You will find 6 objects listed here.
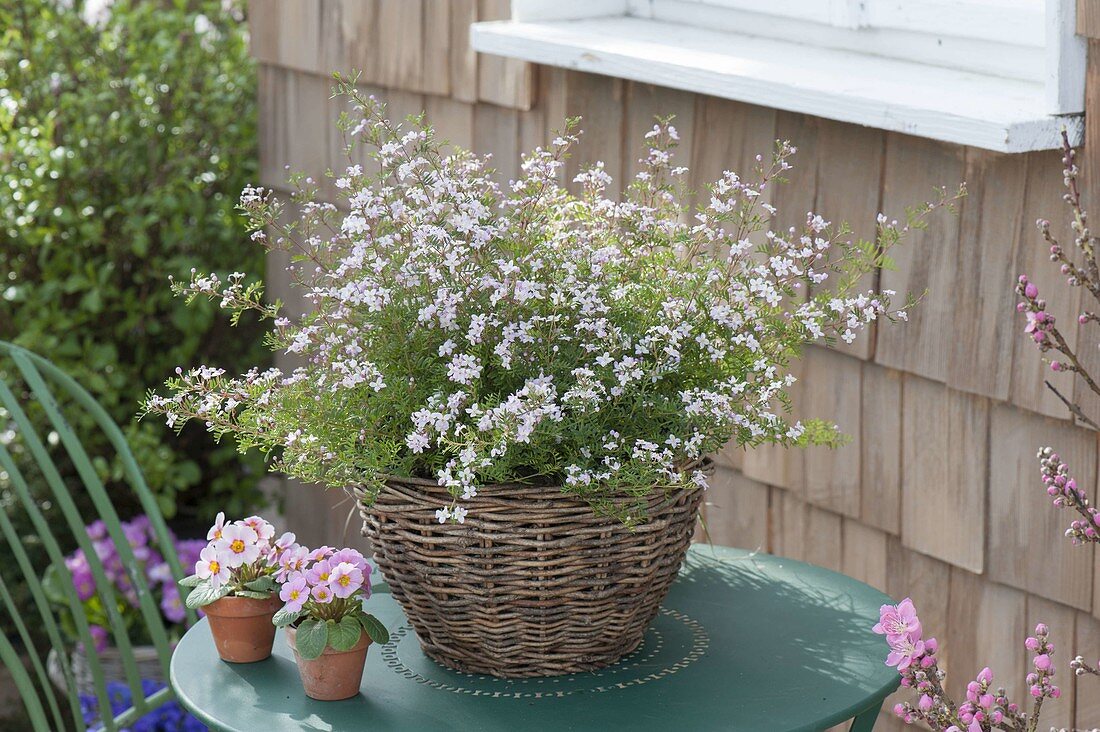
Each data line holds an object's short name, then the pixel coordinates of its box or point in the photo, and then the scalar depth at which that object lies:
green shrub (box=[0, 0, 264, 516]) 4.02
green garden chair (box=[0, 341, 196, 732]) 2.83
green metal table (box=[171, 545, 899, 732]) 2.42
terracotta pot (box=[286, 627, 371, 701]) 2.44
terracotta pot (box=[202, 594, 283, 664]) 2.50
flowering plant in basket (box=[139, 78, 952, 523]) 2.38
